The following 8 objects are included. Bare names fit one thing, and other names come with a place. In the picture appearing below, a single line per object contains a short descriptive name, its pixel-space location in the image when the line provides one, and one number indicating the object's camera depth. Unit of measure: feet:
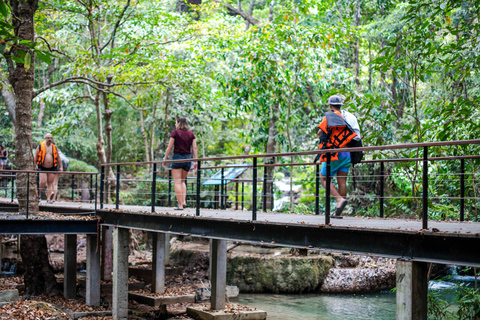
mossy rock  51.96
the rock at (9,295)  33.96
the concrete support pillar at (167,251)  53.87
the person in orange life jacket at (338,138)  23.86
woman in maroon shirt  33.22
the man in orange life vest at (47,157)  45.50
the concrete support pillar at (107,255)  48.37
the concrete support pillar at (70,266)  40.73
